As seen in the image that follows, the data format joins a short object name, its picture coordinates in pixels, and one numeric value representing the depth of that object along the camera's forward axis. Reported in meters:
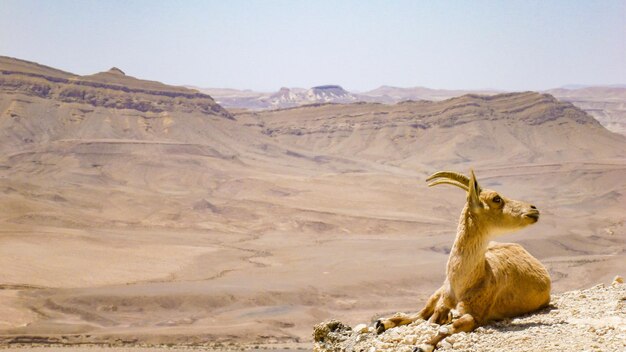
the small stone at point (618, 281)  8.95
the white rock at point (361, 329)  7.27
